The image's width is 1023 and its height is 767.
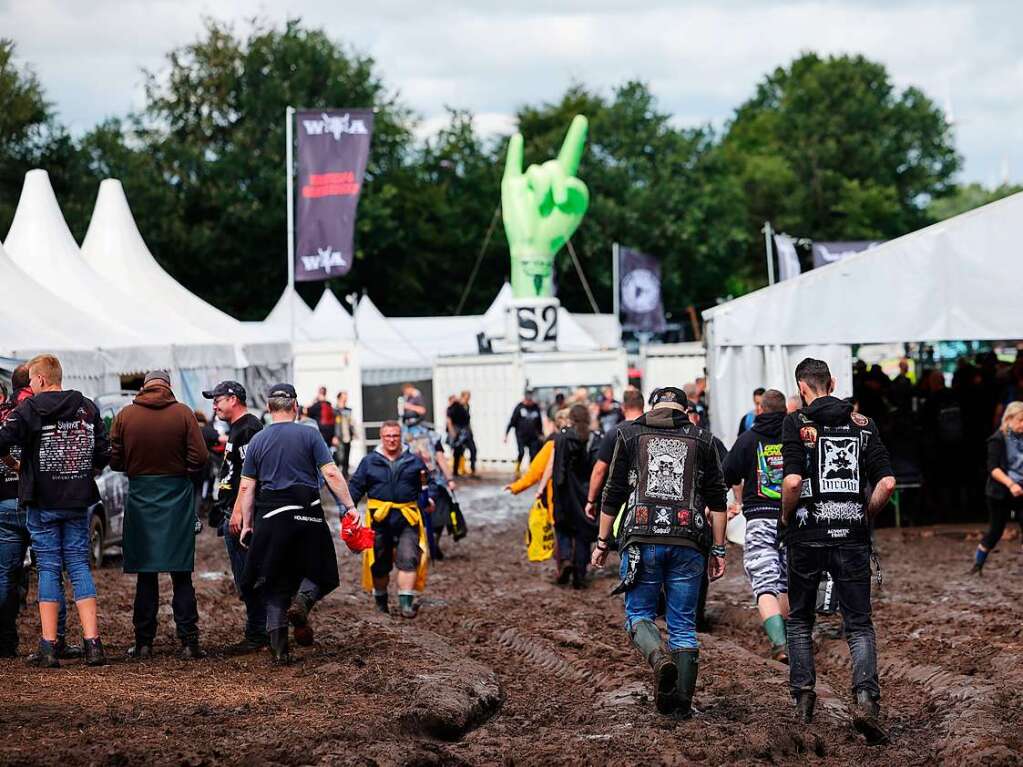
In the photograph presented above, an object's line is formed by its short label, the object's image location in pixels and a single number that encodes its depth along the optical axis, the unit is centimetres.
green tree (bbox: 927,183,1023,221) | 11031
